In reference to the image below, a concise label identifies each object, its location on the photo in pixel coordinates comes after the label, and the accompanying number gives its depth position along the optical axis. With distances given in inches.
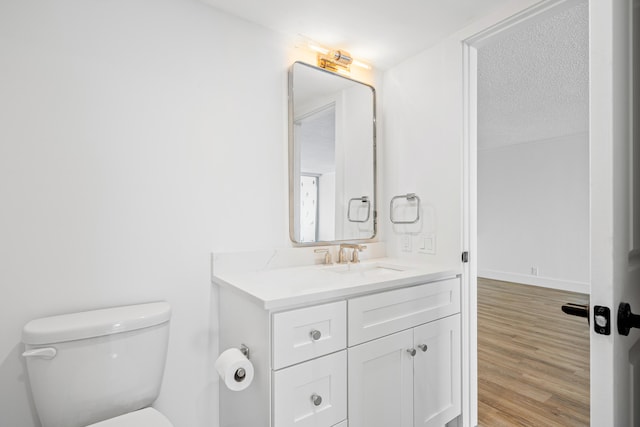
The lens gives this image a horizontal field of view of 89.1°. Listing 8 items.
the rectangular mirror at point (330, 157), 72.3
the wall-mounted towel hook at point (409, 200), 79.1
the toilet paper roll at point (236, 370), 45.1
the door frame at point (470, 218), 69.9
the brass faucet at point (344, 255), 76.6
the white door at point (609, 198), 26.8
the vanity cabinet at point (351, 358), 44.9
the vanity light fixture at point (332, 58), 75.8
